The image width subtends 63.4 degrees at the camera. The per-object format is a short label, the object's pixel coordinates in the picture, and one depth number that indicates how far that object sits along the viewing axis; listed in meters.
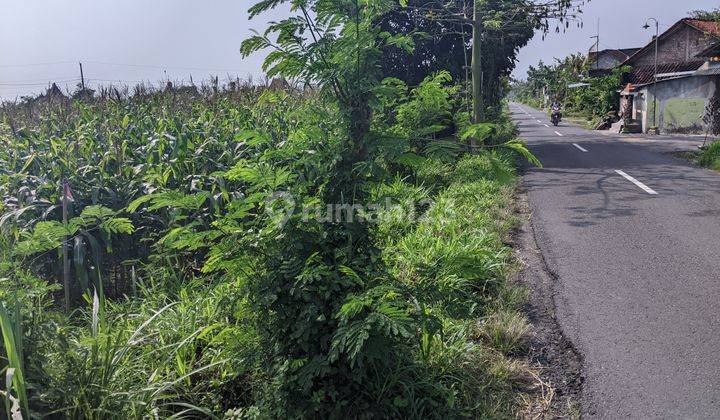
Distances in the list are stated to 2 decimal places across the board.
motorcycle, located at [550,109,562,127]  36.72
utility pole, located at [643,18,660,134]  27.29
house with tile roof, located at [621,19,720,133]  25.08
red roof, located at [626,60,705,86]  33.87
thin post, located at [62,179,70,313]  3.48
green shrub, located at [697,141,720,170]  13.41
